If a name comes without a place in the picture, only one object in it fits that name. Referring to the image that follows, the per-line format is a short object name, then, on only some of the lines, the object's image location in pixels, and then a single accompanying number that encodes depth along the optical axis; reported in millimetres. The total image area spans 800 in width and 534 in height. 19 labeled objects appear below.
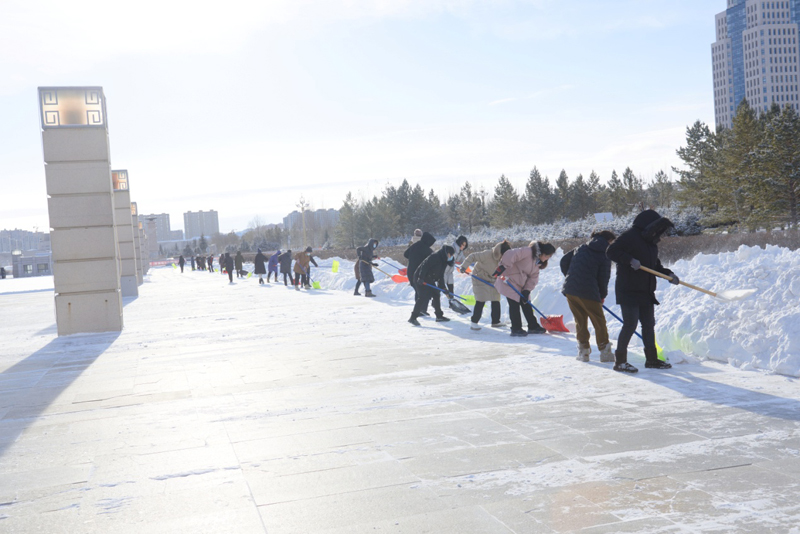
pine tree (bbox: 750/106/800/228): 40656
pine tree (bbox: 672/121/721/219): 50062
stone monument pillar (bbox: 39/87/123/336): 13180
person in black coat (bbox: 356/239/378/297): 18641
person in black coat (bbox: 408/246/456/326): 12045
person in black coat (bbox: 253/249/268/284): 29516
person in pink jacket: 9953
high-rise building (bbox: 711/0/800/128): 162500
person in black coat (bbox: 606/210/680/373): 6977
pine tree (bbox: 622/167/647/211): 78375
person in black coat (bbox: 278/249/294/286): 27172
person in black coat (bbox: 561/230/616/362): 7695
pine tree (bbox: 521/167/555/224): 78375
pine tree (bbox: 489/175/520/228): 80250
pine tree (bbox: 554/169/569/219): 79000
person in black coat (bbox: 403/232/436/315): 13617
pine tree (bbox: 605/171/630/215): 78475
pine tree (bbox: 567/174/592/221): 79369
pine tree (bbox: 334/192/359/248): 78688
